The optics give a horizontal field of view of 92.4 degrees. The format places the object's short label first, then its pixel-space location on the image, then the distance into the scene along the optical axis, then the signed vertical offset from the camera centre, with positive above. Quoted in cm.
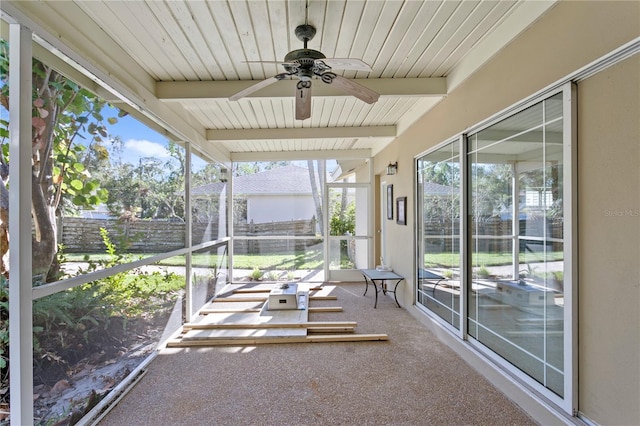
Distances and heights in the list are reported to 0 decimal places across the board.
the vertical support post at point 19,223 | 151 -4
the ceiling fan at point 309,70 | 197 +98
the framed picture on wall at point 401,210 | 453 +5
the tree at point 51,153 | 158 +36
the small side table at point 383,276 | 452 -95
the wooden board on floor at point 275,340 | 331 -137
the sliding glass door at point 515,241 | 185 -22
